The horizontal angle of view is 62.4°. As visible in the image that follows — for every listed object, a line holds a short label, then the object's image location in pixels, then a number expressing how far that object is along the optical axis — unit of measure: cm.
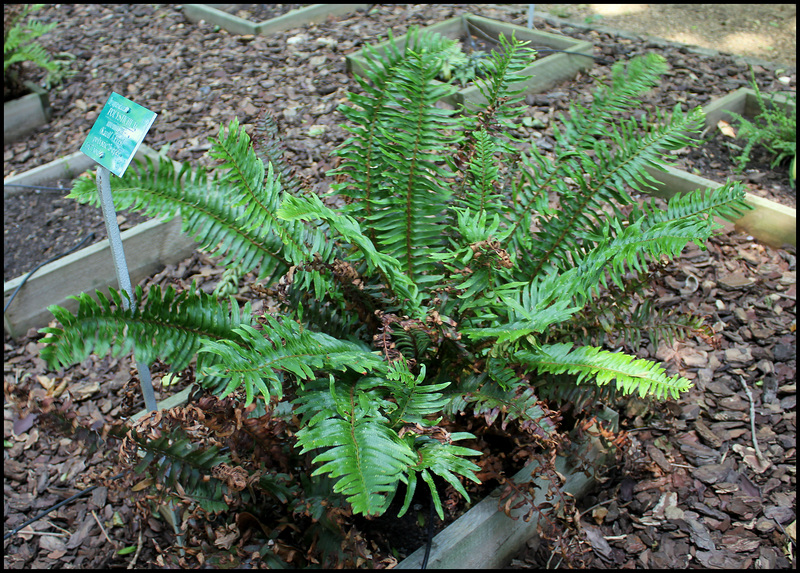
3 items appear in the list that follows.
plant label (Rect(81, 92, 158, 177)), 163
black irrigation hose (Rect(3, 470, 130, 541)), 228
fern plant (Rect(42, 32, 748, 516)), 158
